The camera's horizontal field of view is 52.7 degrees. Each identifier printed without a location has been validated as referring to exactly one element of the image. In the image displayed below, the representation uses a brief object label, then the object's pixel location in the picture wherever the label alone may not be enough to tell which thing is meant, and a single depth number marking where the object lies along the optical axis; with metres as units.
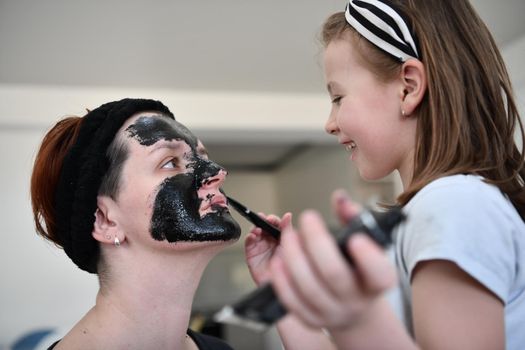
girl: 0.48
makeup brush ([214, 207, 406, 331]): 0.48
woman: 1.10
